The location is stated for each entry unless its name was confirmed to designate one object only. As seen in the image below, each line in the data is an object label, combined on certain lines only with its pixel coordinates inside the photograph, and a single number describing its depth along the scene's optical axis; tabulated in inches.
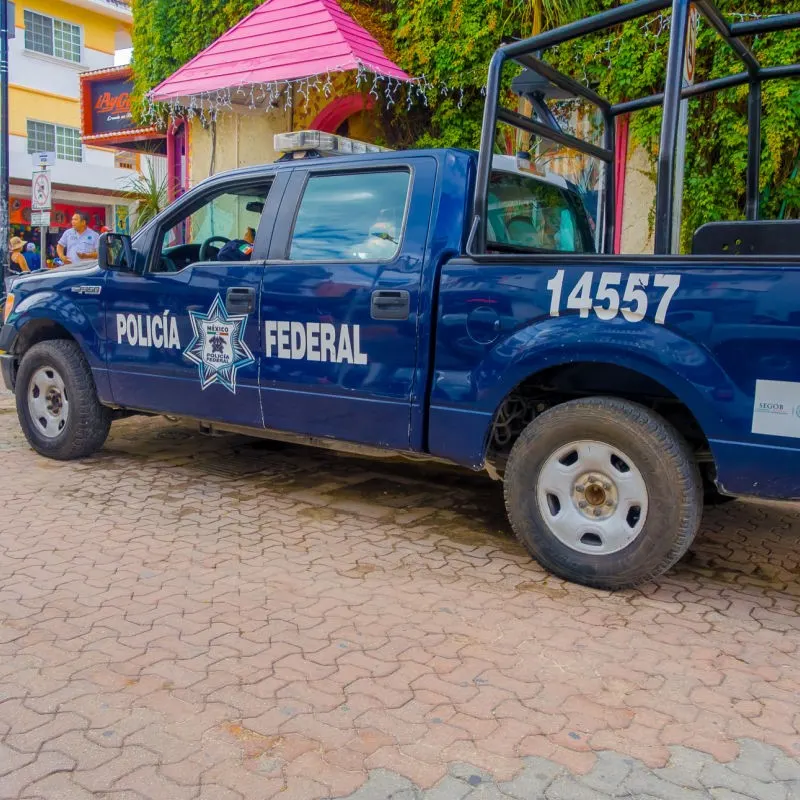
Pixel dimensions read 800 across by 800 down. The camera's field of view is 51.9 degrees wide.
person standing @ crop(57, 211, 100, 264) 468.4
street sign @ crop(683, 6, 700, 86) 141.7
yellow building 1087.0
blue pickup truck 131.7
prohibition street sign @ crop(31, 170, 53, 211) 448.5
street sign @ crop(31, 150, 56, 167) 446.6
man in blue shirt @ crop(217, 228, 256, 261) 195.8
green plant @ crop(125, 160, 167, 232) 504.7
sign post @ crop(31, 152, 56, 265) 448.5
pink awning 358.6
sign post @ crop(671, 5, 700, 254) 142.8
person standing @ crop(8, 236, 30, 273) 574.6
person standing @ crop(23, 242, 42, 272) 768.9
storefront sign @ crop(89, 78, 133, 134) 597.6
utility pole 504.4
